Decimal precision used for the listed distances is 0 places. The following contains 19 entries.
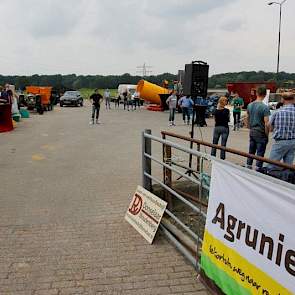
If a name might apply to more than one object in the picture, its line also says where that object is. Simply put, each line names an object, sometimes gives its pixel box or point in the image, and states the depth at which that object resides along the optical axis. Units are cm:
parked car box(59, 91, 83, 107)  4534
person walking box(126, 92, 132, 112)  4128
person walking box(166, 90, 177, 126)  2272
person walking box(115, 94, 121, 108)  4980
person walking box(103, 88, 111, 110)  4349
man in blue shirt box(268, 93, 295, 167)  738
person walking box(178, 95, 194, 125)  2373
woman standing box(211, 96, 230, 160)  1094
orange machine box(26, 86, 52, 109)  3556
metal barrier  461
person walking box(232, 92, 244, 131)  2162
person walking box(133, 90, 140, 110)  4080
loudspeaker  991
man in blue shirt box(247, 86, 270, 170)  848
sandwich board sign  566
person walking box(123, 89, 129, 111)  4275
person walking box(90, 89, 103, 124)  2284
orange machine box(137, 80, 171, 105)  3603
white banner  289
